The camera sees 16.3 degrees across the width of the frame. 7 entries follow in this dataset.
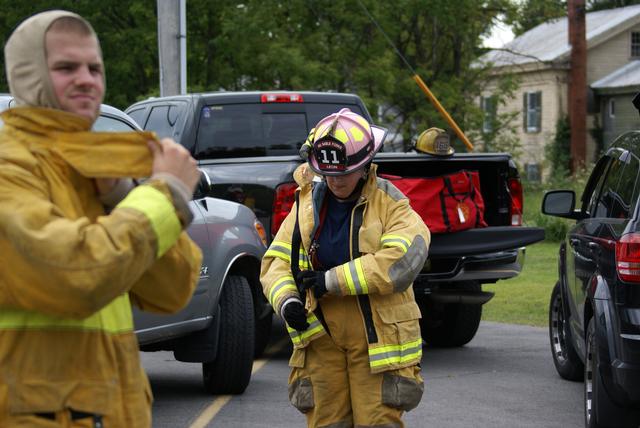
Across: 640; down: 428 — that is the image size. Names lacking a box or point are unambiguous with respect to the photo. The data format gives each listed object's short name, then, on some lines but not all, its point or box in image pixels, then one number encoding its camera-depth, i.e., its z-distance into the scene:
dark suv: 11.24
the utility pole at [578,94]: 65.61
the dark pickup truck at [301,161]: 16.59
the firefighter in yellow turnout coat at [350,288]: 8.51
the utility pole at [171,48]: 30.23
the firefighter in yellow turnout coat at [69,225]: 4.87
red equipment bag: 15.73
